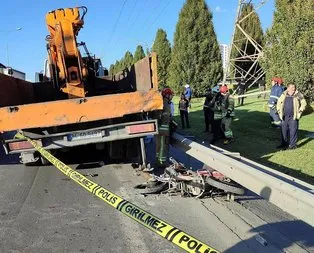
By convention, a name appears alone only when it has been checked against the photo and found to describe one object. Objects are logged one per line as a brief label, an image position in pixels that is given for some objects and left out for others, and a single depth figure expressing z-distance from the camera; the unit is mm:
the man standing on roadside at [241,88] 18203
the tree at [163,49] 29765
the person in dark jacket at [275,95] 8952
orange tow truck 4951
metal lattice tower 17616
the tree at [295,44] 9062
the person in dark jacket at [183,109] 10663
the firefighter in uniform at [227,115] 7893
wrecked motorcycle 4029
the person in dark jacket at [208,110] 9264
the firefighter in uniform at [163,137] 5759
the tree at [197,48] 20968
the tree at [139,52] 42095
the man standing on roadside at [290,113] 6625
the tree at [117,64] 57231
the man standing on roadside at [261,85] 18830
